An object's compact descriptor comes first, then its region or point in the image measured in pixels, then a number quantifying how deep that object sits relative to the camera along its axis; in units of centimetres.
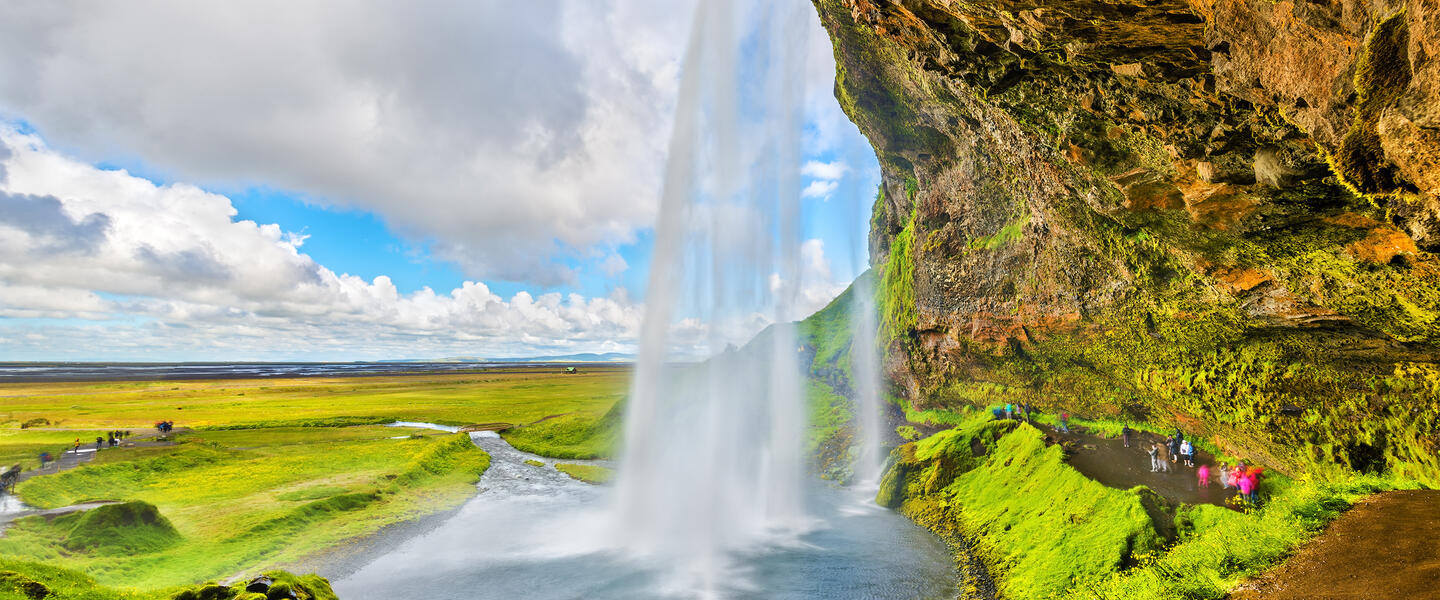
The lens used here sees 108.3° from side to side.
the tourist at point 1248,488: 1744
